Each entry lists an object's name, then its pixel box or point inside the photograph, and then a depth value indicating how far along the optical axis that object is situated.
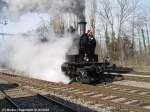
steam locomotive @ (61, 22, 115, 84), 16.23
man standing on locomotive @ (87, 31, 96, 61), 16.69
